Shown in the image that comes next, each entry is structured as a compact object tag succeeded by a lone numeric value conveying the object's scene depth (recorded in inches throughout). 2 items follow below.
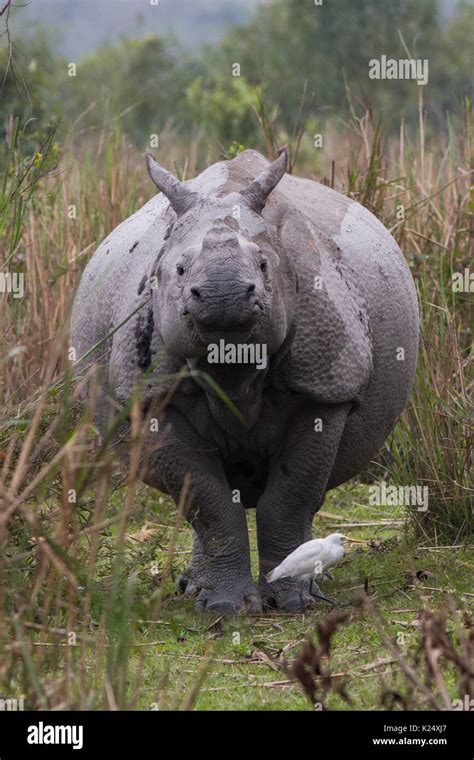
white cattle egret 469.4
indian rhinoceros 427.2
